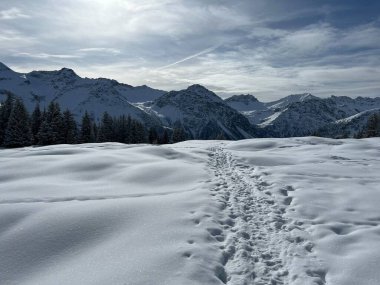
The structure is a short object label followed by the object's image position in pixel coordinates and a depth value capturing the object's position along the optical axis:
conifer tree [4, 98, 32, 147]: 51.97
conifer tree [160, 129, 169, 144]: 80.94
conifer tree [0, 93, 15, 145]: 57.86
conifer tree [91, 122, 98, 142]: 66.41
